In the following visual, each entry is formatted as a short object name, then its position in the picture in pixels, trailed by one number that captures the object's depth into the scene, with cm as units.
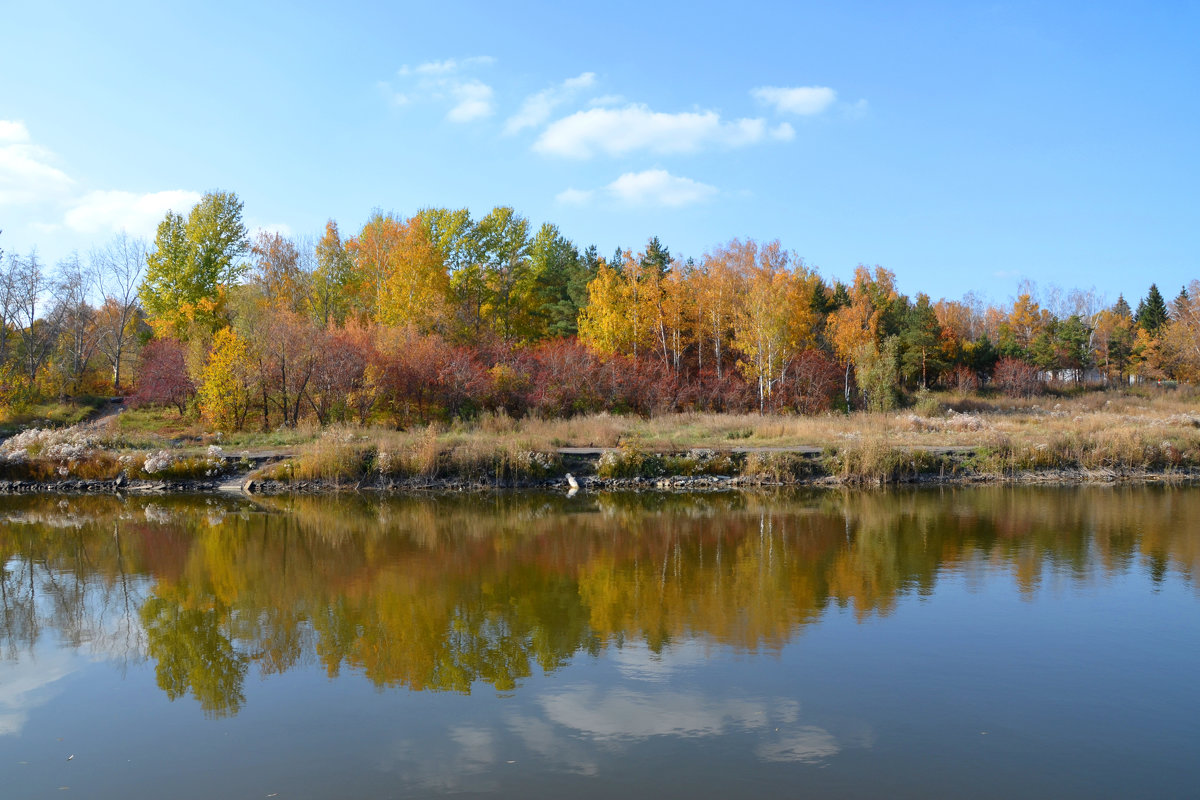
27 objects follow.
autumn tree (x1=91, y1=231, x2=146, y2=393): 4850
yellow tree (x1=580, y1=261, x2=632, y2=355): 4478
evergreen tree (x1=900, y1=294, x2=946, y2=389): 5469
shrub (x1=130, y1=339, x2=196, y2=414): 3422
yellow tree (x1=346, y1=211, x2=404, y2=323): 4706
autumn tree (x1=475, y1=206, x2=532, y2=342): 5172
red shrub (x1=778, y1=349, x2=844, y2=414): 4356
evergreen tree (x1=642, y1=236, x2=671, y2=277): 5281
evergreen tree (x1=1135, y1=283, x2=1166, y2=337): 7439
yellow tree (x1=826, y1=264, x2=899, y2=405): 4935
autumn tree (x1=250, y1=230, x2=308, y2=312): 4794
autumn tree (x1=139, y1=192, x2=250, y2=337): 4509
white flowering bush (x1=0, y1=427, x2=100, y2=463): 2612
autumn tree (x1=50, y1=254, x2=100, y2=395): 4644
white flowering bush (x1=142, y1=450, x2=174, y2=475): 2563
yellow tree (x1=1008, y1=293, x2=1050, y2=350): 7931
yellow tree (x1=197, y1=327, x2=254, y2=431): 3153
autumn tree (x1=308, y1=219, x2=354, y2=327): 4722
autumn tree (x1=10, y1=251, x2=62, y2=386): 4338
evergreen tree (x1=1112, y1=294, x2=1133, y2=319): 9128
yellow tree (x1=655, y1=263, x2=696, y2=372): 4603
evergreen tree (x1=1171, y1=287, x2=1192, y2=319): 7019
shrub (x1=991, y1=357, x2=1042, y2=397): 5662
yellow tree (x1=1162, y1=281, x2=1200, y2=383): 6132
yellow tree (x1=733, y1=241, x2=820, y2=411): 4238
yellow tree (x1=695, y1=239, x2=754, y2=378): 4612
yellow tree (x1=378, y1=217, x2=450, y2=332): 4166
